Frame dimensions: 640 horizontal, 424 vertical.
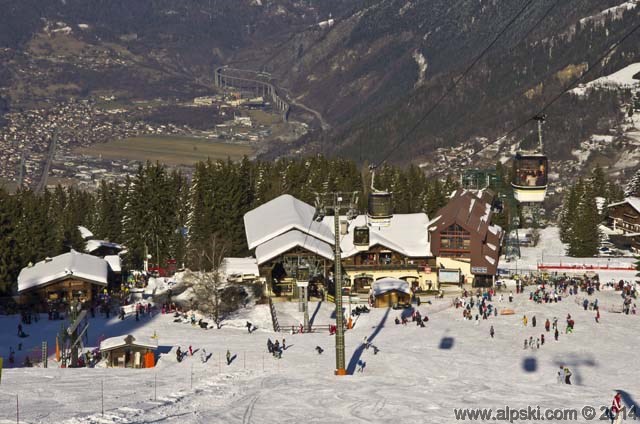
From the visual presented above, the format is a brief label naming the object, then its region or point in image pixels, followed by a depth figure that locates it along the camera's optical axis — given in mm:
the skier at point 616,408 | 41094
